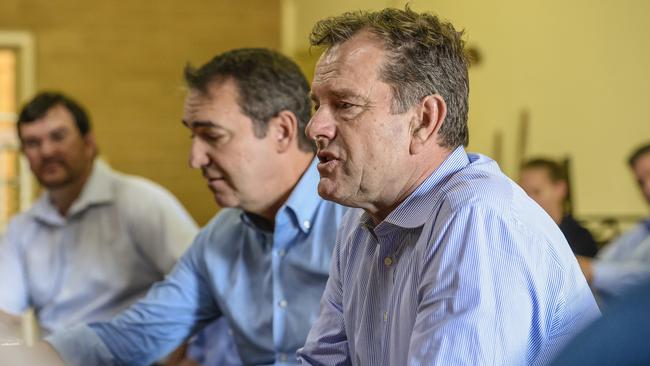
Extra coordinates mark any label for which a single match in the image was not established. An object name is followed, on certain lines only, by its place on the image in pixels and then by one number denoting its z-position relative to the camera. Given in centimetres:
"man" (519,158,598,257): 877
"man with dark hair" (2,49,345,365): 396
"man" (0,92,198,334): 585
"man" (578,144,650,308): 668
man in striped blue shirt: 217
